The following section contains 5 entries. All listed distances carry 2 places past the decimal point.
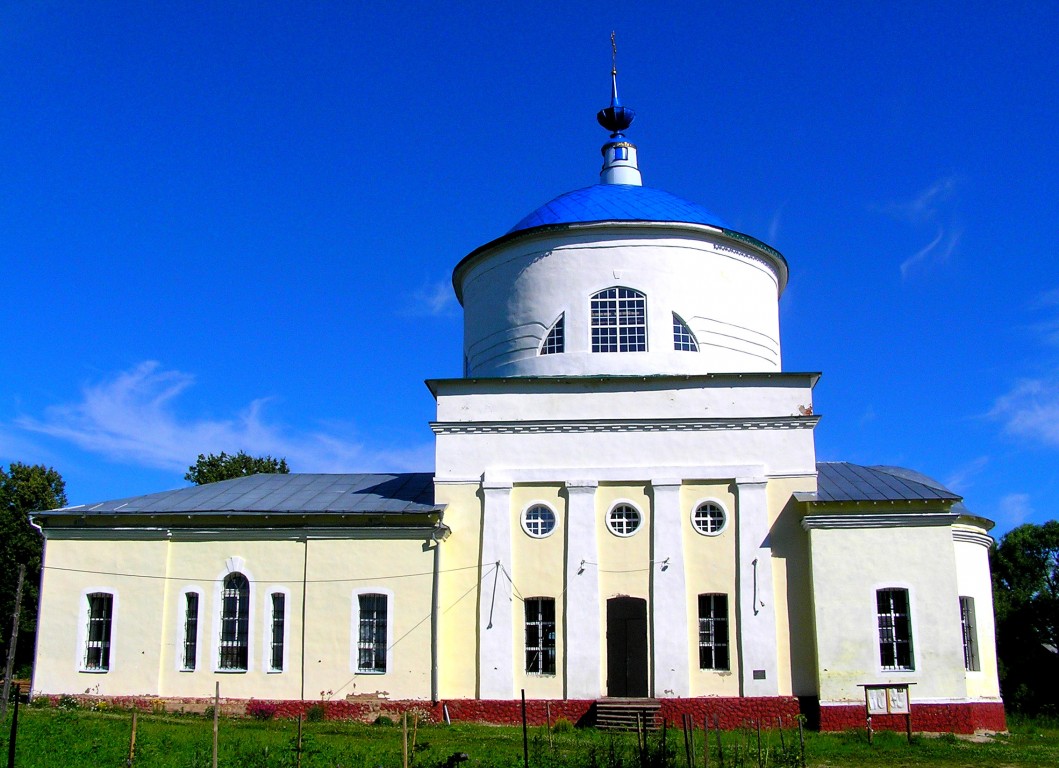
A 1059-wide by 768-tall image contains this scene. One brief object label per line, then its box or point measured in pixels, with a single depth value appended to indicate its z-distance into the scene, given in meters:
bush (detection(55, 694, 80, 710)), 20.89
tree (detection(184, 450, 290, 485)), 40.20
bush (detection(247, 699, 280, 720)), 20.47
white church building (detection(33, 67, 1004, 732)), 20.17
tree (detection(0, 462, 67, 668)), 37.53
